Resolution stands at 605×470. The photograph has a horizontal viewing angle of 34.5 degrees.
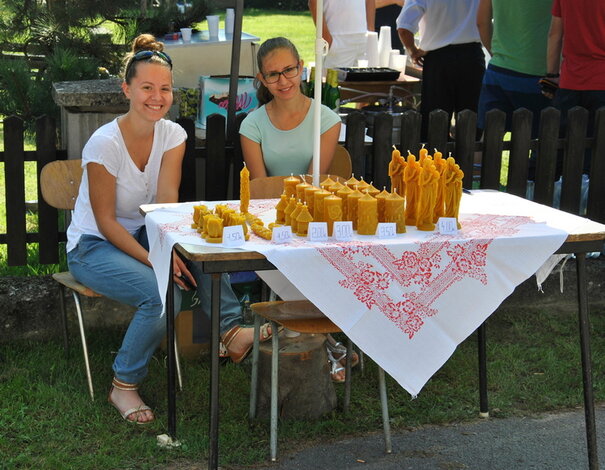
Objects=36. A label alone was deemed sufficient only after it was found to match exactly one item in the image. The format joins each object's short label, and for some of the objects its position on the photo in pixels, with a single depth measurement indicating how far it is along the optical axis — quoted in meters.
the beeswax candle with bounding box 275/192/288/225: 3.49
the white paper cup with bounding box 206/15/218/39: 7.44
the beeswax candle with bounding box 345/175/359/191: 3.58
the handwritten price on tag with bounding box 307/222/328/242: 3.27
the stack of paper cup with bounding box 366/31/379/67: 8.02
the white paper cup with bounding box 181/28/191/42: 7.07
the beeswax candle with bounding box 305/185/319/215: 3.42
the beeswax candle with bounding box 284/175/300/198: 3.60
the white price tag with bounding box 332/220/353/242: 3.29
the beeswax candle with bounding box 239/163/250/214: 3.63
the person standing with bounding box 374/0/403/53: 12.90
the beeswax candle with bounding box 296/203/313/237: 3.32
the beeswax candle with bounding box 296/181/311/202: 3.49
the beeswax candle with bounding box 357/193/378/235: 3.32
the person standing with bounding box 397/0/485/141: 7.00
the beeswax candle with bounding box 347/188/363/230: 3.38
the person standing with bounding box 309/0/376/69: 7.84
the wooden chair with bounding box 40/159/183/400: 4.34
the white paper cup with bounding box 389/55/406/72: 8.12
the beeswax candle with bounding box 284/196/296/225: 3.40
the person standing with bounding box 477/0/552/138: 6.17
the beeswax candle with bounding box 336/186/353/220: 3.42
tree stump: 3.94
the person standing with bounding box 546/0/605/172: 5.46
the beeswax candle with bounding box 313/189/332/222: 3.36
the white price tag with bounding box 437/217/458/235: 3.40
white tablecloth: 3.22
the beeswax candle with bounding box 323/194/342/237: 3.32
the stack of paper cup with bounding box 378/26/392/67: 8.16
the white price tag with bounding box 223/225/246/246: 3.17
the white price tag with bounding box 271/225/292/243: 3.23
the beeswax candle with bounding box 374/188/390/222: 3.39
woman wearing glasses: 4.50
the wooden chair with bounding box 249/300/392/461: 3.60
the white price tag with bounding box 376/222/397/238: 3.32
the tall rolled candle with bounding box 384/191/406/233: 3.36
